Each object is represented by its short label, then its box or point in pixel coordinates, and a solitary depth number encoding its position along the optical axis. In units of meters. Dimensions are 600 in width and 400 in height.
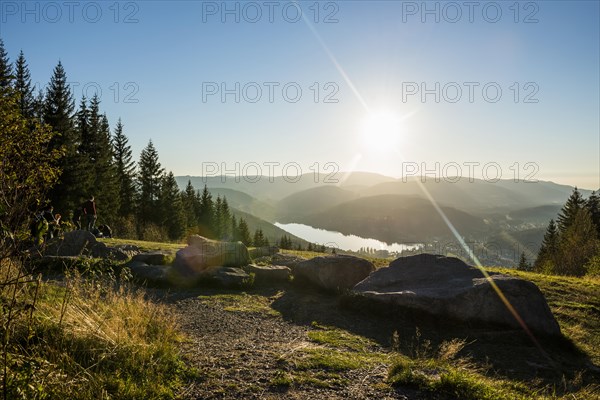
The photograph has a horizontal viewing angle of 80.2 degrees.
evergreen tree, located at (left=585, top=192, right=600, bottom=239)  58.41
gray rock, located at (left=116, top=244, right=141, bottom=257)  18.98
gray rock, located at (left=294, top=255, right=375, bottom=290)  15.38
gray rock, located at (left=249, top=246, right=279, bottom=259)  22.78
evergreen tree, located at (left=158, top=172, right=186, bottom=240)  62.69
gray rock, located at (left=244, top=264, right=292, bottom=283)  16.55
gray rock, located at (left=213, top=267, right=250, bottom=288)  15.28
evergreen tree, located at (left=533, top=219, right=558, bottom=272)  43.36
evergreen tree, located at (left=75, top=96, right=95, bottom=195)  42.69
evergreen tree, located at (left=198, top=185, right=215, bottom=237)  83.00
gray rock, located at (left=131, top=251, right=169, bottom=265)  17.20
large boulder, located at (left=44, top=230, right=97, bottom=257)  17.88
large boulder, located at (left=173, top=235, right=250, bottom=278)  16.44
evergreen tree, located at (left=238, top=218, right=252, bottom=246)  78.31
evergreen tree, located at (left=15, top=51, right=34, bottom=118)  42.91
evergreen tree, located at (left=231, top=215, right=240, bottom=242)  88.75
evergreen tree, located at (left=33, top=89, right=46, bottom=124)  43.28
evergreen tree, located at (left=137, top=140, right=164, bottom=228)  62.72
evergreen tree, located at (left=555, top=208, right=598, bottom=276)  35.31
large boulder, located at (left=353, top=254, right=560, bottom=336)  10.66
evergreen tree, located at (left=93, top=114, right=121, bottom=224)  49.25
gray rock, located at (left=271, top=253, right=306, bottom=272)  18.77
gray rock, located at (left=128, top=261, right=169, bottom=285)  15.09
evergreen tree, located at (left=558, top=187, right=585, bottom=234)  60.88
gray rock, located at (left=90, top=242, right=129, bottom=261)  18.08
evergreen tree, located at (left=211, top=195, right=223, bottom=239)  82.88
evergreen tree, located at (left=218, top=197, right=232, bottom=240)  84.19
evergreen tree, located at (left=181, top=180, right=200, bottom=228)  76.62
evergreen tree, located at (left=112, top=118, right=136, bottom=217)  60.94
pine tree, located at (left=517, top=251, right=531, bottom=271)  54.27
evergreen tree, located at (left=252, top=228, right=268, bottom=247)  83.81
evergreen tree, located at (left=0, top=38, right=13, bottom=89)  41.19
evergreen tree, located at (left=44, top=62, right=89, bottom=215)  41.00
